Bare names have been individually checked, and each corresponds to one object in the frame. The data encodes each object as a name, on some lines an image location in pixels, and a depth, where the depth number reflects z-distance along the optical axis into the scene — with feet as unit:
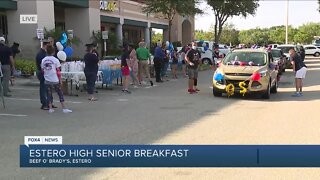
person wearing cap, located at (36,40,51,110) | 40.83
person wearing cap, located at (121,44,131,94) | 53.47
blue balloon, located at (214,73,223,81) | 49.19
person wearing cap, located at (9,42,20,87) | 63.08
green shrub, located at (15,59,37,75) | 70.69
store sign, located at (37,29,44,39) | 62.59
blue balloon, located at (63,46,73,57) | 62.10
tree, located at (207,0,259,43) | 163.22
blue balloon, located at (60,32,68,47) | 64.79
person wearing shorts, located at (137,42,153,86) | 65.16
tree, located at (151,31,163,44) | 230.85
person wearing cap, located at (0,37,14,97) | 48.52
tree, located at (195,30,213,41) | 320.91
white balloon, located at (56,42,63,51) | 54.44
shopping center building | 87.15
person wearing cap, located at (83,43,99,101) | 47.03
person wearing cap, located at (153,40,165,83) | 68.85
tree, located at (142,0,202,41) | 106.01
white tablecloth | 53.93
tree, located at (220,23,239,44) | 306.14
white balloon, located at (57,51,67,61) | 47.93
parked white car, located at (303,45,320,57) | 195.52
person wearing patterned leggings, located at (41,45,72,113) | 37.88
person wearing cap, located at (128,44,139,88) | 59.77
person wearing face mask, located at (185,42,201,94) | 53.62
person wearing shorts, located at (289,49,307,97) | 51.78
